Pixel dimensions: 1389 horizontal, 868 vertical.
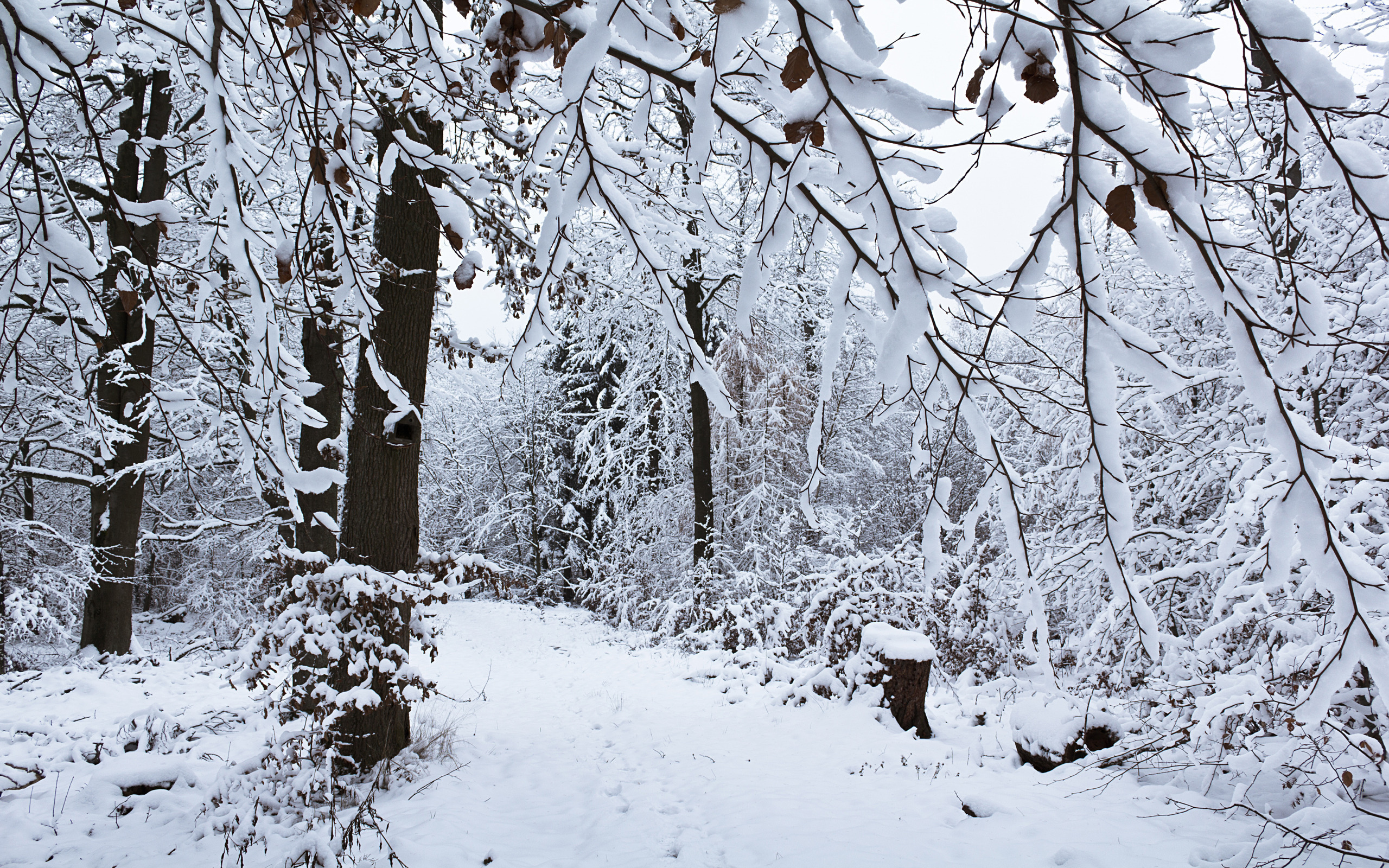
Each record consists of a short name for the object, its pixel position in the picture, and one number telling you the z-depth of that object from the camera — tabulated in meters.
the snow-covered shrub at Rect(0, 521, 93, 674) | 7.23
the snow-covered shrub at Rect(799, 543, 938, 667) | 7.26
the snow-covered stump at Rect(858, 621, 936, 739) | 5.61
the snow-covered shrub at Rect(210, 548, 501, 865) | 3.56
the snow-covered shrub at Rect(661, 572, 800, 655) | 8.66
